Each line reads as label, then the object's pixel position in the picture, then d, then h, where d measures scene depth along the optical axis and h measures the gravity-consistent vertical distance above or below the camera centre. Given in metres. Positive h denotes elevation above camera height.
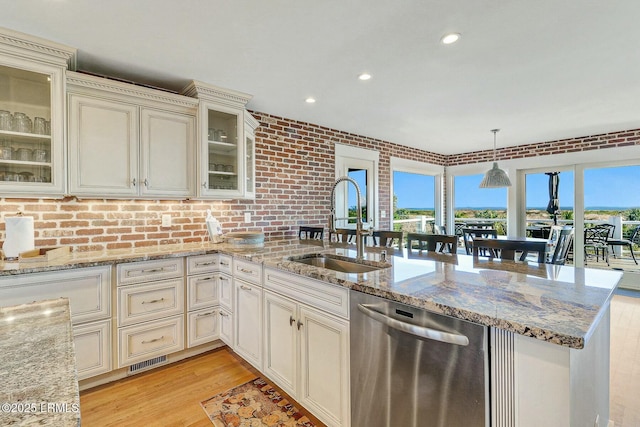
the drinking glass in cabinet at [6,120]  1.99 +0.62
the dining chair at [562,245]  2.88 -0.34
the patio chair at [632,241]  4.50 -0.47
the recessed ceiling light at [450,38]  1.92 +1.13
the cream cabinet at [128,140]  2.20 +0.58
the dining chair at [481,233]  4.12 -0.31
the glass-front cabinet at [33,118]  1.96 +0.64
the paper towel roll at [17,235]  1.97 -0.15
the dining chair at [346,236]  2.48 -0.29
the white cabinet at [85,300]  1.86 -0.59
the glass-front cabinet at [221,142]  2.69 +0.66
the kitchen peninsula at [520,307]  0.89 -0.34
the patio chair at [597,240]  4.71 -0.46
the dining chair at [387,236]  2.81 -0.24
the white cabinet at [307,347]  1.52 -0.77
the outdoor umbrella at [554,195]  5.01 +0.26
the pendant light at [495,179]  4.12 +0.44
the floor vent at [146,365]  2.30 -1.19
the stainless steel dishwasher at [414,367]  1.04 -0.62
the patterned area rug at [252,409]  1.79 -1.25
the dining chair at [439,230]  4.97 -0.32
